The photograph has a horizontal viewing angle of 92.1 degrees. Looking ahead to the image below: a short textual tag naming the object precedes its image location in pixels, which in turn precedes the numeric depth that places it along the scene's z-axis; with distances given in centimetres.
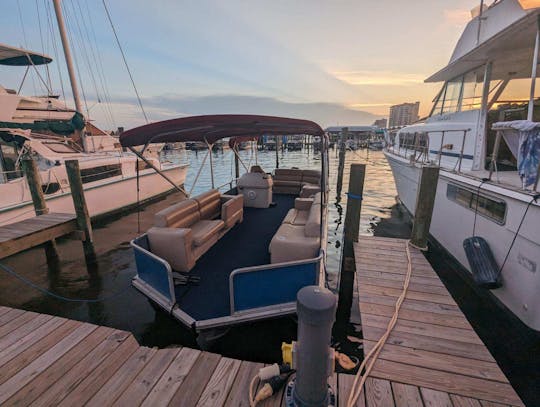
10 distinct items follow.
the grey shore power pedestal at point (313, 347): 178
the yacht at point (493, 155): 442
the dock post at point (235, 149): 1058
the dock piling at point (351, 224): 559
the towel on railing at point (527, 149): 415
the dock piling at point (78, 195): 745
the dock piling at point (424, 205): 550
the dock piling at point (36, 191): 809
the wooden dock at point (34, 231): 575
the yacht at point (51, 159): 949
